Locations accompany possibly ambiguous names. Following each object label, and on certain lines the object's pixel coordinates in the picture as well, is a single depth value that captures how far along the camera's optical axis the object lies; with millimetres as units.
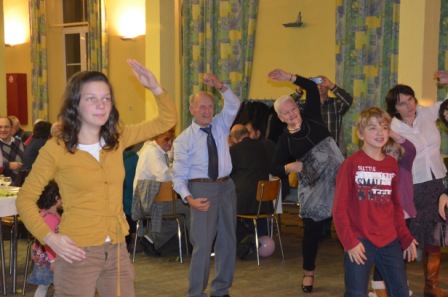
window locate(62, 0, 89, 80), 13102
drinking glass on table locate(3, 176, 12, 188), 6332
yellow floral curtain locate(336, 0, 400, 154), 8414
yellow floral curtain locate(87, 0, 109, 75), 12070
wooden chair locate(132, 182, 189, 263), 7215
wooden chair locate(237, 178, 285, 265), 7008
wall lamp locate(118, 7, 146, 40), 11727
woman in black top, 5734
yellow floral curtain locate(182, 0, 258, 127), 10125
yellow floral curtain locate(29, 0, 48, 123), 13258
